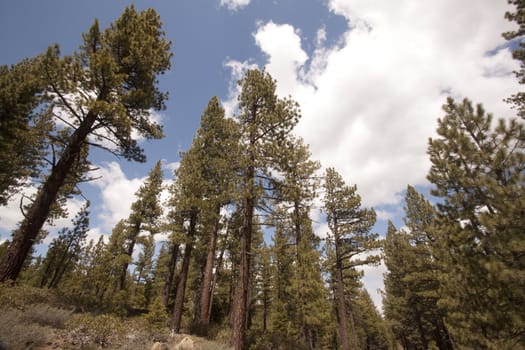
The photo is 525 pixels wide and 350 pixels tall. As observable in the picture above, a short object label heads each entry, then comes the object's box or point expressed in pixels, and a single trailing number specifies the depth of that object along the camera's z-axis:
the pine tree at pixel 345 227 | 15.40
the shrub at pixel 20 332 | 4.59
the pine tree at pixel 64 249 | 23.58
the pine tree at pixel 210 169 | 10.65
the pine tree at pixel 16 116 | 13.60
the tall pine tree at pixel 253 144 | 8.78
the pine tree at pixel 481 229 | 5.88
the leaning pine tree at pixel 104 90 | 7.98
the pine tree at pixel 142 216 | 22.36
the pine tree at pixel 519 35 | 10.08
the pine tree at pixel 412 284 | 17.55
